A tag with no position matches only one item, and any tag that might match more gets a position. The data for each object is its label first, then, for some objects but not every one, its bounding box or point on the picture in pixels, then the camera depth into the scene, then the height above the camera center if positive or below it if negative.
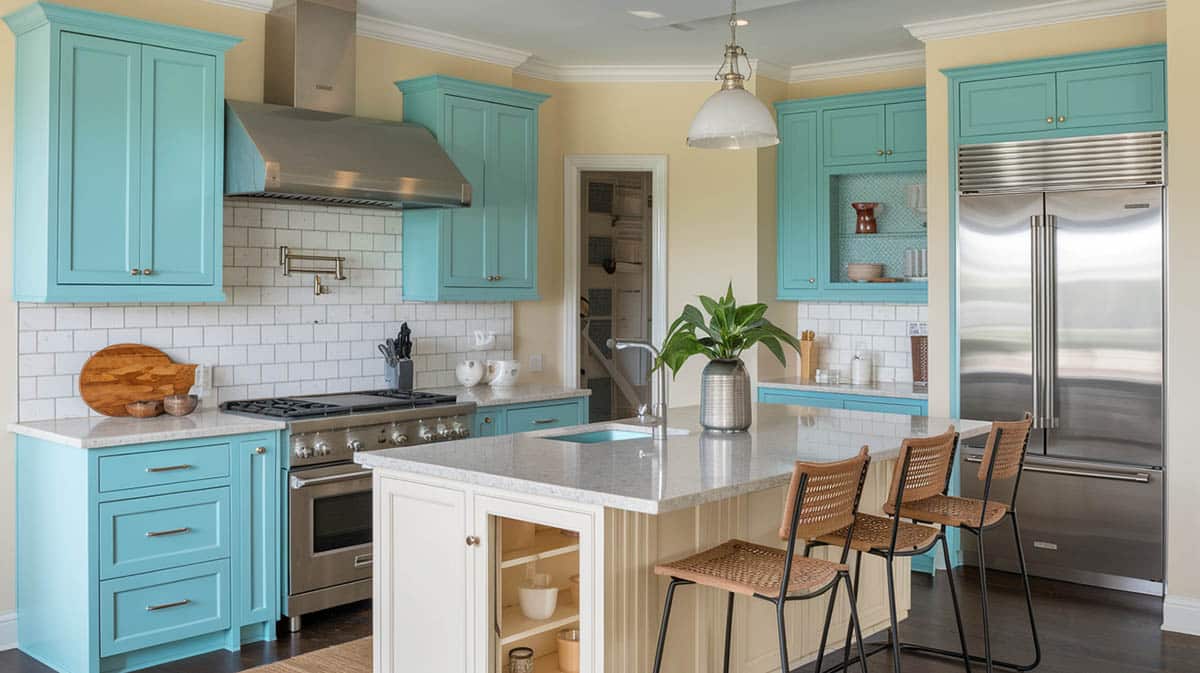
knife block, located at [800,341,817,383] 6.79 -0.12
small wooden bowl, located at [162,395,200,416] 4.57 -0.27
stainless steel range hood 4.62 +0.92
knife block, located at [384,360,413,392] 5.55 -0.18
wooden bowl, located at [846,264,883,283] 6.42 +0.41
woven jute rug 4.18 -1.27
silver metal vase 3.96 -0.21
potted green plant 3.96 -0.04
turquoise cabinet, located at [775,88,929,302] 6.27 +0.94
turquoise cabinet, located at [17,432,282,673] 4.03 -0.82
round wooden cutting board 4.52 -0.16
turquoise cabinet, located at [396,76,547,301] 5.65 +0.74
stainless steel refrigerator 5.08 +0.02
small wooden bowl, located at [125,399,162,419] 4.49 -0.29
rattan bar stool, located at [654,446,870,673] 2.89 -0.64
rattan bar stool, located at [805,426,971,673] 3.37 -0.56
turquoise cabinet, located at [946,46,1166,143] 5.09 +1.21
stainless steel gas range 4.59 -0.64
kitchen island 2.95 -0.60
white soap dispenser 6.45 -0.18
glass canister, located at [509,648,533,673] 3.21 -0.95
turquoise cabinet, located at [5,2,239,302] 4.13 +0.73
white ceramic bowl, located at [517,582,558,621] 3.25 -0.79
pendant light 3.87 +0.81
